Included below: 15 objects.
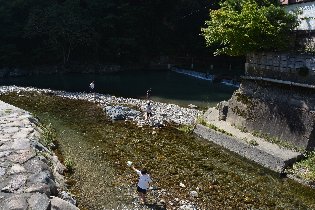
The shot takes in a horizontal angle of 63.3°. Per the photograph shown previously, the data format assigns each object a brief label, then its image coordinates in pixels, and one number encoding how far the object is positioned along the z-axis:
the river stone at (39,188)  9.80
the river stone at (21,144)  12.77
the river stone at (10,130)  14.47
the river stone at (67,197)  10.81
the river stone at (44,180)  10.44
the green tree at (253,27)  16.54
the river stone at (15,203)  8.66
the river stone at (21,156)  11.65
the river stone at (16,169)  10.76
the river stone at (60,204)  9.49
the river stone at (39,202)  8.82
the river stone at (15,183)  9.66
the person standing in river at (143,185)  11.37
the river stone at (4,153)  11.87
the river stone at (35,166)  11.16
